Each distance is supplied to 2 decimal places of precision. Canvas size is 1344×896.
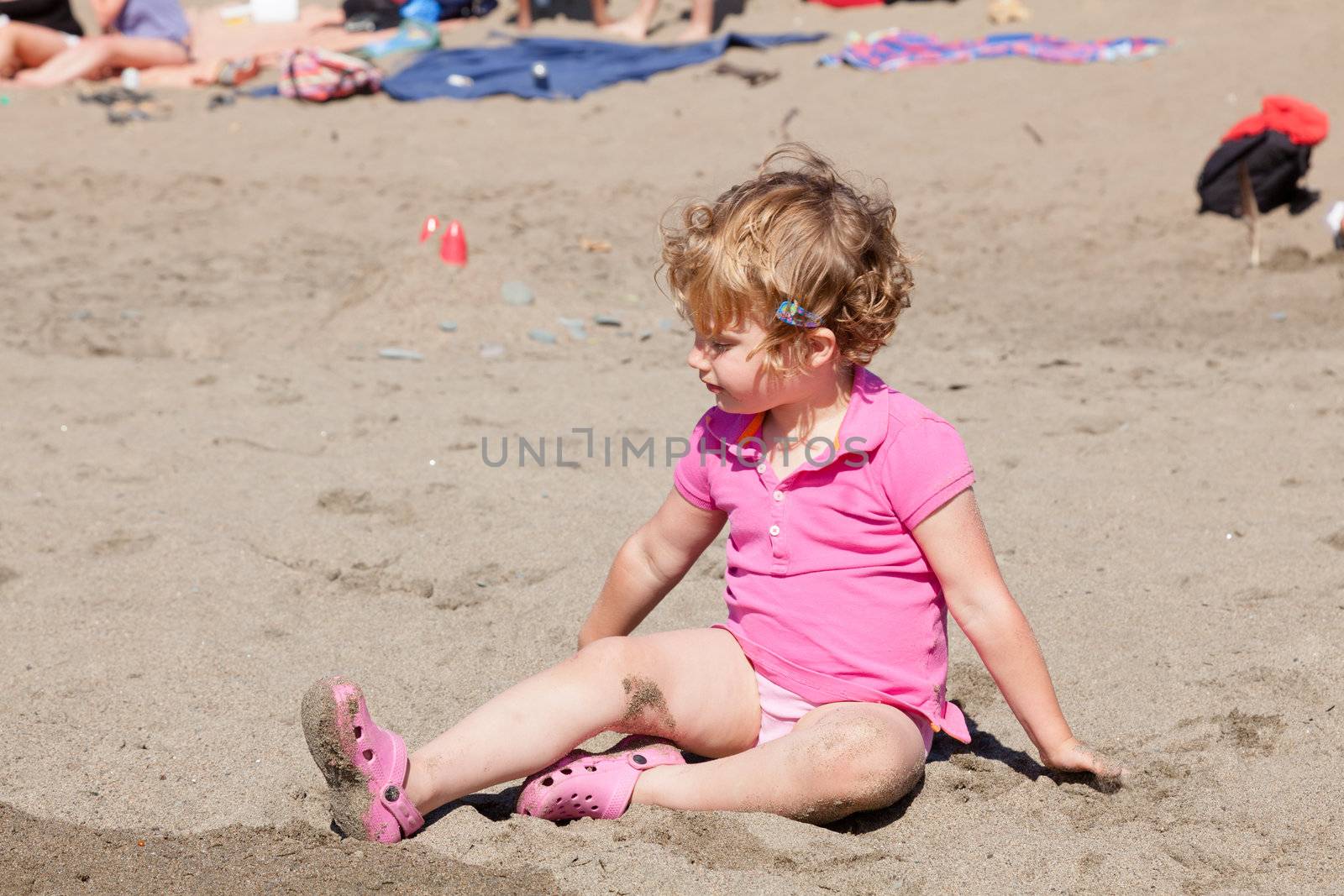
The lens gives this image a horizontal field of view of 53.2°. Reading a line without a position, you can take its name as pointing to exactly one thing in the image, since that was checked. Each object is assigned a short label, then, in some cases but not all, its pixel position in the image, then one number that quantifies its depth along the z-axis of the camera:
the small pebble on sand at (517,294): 5.19
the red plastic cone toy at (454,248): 5.36
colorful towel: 7.94
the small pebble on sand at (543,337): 5.03
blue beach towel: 8.68
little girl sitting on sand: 2.13
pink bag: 8.71
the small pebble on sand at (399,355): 4.81
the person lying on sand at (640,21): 9.58
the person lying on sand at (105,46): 9.22
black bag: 5.84
